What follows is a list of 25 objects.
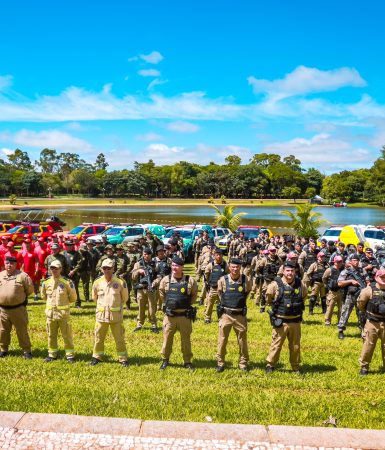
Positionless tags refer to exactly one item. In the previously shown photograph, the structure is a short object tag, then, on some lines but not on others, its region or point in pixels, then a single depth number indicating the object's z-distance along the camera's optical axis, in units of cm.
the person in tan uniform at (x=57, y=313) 831
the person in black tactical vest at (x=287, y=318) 787
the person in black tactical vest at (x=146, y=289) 1073
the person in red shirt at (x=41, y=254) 1435
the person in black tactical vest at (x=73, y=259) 1268
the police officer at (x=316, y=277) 1303
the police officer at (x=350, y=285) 1055
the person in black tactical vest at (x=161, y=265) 1084
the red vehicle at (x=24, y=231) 2558
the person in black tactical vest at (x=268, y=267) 1354
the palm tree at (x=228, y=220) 3316
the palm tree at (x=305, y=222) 3050
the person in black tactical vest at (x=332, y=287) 1147
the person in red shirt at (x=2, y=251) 1411
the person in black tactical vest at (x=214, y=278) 1194
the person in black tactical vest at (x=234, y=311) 802
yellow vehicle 2332
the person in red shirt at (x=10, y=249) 1261
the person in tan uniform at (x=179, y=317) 812
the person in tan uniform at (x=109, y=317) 812
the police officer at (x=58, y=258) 1204
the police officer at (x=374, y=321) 779
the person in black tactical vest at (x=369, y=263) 1072
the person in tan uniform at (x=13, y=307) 841
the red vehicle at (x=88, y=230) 2708
